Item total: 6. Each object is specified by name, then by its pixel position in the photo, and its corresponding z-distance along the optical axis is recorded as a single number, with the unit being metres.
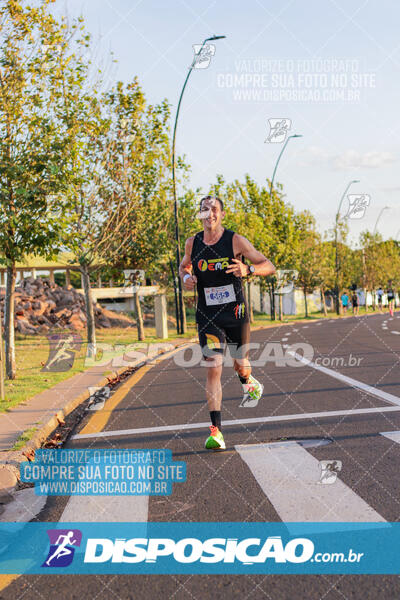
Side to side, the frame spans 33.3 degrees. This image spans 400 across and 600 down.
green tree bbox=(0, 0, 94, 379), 11.28
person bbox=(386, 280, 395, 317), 37.50
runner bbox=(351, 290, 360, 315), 45.32
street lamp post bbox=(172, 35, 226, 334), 23.93
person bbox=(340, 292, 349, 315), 61.39
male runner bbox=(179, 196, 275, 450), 5.98
